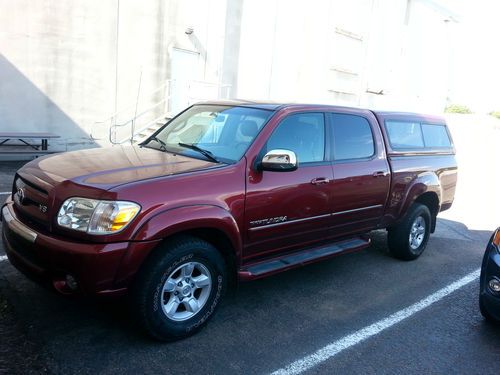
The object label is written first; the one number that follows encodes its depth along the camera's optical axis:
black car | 4.00
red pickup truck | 3.13
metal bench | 10.17
